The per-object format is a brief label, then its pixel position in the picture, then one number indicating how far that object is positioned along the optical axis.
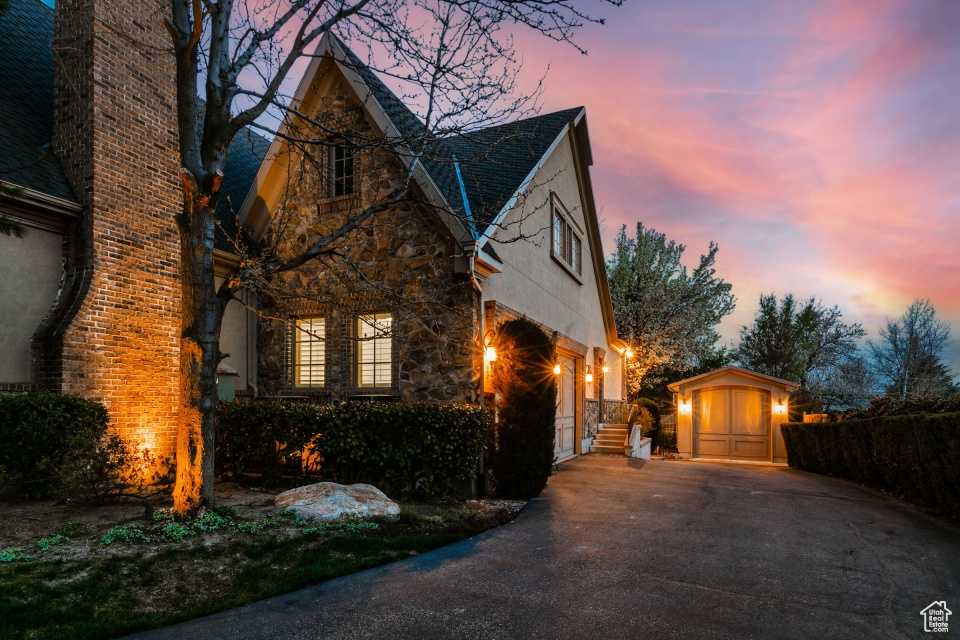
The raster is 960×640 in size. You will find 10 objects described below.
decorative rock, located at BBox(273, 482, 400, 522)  6.71
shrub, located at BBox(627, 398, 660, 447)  19.75
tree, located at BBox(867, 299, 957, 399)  35.03
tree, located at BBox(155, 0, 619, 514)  6.16
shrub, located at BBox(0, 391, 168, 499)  6.89
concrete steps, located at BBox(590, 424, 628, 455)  16.66
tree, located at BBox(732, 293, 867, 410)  34.75
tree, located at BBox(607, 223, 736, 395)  27.89
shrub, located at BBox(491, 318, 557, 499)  8.94
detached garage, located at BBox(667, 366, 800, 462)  19.11
